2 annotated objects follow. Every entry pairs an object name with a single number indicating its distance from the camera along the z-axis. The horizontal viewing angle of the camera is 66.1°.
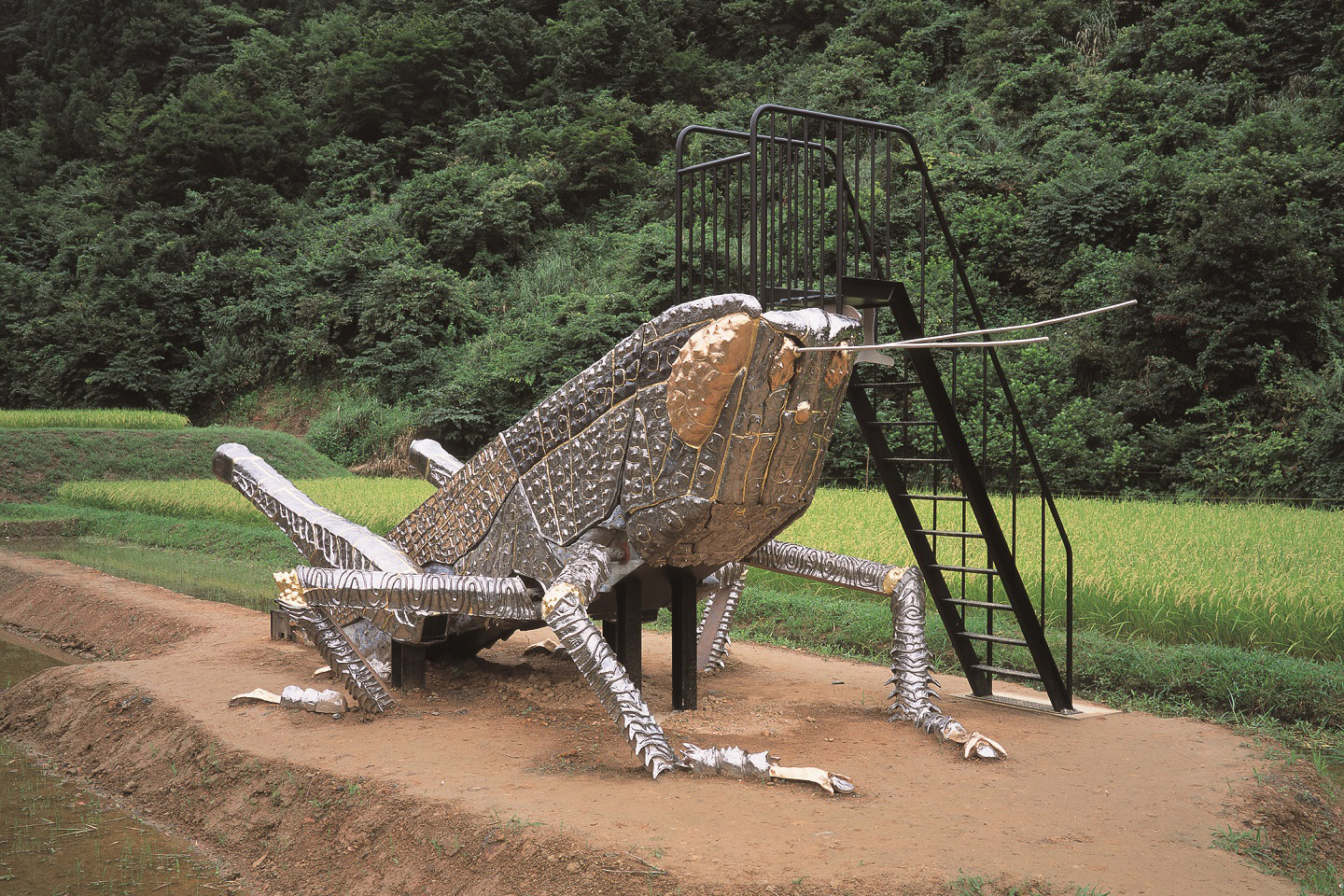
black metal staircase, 4.59
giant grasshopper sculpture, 4.38
